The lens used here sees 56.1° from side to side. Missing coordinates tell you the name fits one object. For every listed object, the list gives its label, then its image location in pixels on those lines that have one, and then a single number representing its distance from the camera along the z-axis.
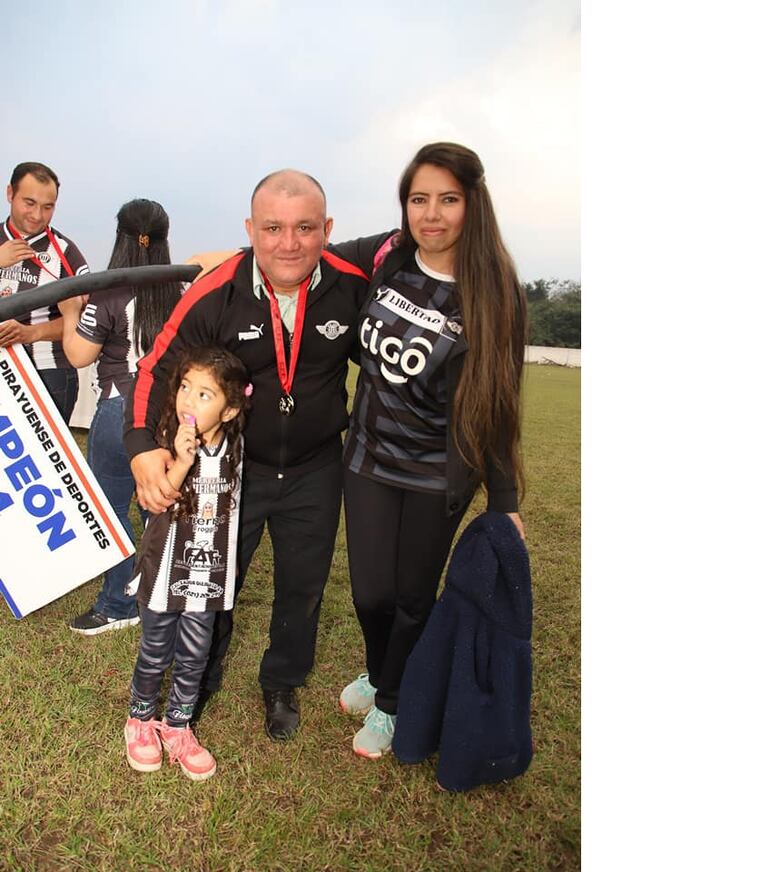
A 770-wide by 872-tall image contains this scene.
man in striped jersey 3.18
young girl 2.11
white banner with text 2.98
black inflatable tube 2.37
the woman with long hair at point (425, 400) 2.03
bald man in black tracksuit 2.07
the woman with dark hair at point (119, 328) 2.82
